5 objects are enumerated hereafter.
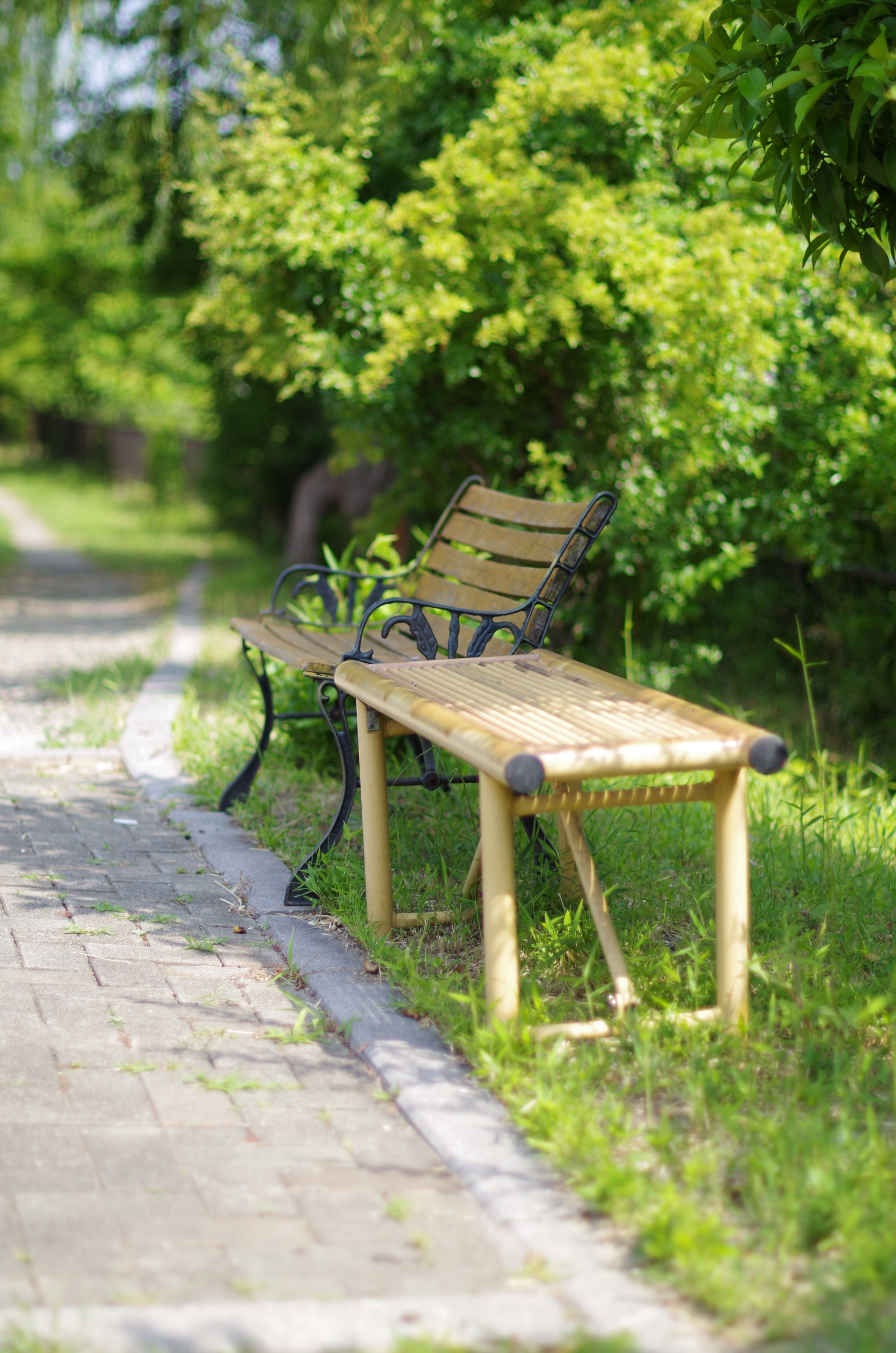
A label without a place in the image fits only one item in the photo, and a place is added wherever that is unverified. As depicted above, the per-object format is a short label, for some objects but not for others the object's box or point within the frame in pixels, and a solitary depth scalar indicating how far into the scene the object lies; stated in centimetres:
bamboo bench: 496
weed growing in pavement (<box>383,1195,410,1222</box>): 432
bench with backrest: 719
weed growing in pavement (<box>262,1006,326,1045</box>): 564
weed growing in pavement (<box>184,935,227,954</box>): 662
